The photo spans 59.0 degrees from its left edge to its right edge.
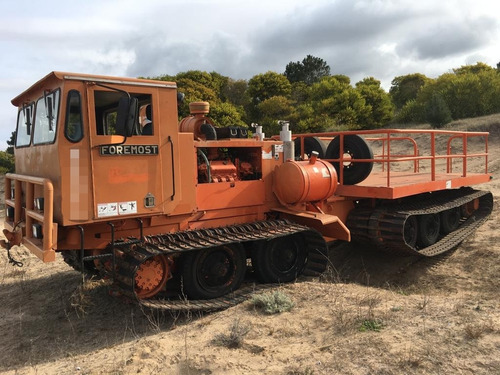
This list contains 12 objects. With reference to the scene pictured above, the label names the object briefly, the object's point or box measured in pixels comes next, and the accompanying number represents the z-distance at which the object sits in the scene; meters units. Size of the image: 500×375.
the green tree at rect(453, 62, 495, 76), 37.59
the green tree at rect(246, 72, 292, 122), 30.25
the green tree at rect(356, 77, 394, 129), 28.48
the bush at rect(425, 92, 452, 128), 25.28
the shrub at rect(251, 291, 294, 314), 5.21
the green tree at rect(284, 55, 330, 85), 45.16
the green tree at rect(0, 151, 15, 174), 25.70
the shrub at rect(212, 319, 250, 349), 4.45
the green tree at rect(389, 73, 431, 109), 39.91
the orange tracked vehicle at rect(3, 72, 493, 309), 4.88
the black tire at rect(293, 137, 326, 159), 9.29
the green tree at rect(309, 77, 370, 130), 26.80
